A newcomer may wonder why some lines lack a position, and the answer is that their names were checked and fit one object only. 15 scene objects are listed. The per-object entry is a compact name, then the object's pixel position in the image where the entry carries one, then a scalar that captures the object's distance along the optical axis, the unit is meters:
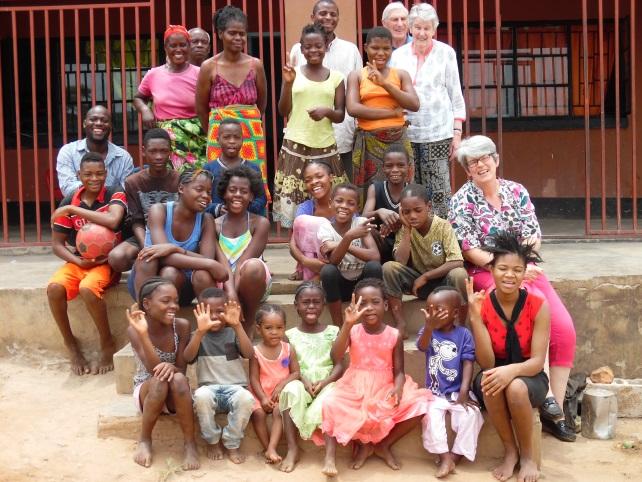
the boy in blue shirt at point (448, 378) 4.84
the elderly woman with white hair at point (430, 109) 6.42
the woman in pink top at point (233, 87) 6.27
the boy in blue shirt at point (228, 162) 5.98
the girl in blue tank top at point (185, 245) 5.41
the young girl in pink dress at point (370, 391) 4.86
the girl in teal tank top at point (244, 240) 5.43
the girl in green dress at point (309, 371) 4.90
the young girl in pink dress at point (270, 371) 4.97
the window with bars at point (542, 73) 10.01
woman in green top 6.23
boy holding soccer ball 5.99
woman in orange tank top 6.14
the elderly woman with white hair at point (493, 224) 5.32
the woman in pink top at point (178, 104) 6.62
